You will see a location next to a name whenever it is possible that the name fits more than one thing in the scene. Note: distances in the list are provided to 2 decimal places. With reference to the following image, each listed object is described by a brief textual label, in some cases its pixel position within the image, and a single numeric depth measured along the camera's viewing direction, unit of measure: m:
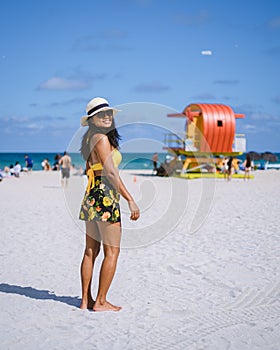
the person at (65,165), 19.31
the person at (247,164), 25.81
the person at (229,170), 24.69
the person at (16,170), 30.70
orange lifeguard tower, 26.08
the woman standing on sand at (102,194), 4.30
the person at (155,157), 31.23
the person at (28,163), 36.29
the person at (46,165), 41.56
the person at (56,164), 41.59
